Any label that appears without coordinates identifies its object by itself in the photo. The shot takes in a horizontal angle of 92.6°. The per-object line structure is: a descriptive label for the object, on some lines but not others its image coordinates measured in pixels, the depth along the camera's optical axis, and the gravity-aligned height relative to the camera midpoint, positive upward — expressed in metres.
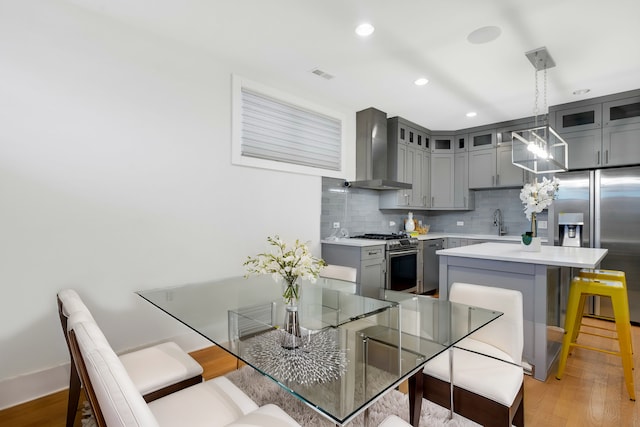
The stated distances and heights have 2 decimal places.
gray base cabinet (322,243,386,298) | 3.53 -0.53
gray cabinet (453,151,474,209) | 5.15 +0.58
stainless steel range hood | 4.29 +0.94
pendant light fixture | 2.60 +0.67
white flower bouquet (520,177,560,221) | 2.56 +0.19
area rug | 1.74 -1.18
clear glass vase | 1.37 -0.47
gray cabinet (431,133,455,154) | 5.32 +1.28
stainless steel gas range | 3.90 -0.62
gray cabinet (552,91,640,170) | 3.60 +1.09
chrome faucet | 4.98 -0.08
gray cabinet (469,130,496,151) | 4.91 +1.27
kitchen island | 2.20 -0.47
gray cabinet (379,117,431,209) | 4.65 +0.80
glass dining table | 1.02 -0.56
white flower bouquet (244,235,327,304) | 1.36 -0.23
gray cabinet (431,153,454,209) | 5.26 +0.63
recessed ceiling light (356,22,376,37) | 2.37 +1.47
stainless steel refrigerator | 3.47 +0.05
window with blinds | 3.15 +0.94
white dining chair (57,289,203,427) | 1.41 -0.78
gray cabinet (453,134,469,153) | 5.17 +1.26
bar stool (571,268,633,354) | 2.38 -0.46
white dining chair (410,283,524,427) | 1.32 -0.73
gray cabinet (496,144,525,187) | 4.63 +0.72
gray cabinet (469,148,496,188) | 4.87 +0.80
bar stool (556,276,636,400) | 2.06 -0.68
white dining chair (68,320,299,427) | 0.71 -0.56
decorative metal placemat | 1.08 -0.56
